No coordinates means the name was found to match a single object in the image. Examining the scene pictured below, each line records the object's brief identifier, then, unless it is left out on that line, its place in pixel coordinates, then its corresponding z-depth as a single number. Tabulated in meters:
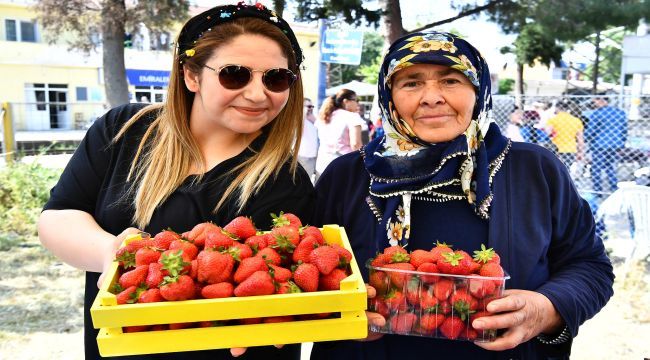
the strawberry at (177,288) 1.33
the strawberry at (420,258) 1.63
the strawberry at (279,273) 1.41
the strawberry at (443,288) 1.57
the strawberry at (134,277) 1.39
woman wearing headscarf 1.85
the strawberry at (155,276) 1.37
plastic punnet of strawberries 1.56
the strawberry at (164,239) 1.52
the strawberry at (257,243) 1.53
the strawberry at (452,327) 1.57
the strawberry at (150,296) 1.34
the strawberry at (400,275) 1.58
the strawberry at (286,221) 1.64
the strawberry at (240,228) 1.59
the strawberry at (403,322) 1.60
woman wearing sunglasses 1.82
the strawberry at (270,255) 1.46
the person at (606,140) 8.57
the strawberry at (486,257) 1.60
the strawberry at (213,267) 1.39
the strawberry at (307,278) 1.42
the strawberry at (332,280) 1.43
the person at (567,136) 8.77
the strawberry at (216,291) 1.38
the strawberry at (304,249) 1.50
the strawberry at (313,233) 1.58
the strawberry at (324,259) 1.44
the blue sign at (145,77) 23.06
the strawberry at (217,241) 1.47
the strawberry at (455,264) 1.57
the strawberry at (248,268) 1.40
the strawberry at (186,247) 1.45
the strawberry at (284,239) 1.52
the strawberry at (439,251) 1.63
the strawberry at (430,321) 1.58
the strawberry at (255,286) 1.36
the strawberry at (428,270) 1.58
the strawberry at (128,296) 1.34
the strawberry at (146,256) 1.45
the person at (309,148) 8.04
